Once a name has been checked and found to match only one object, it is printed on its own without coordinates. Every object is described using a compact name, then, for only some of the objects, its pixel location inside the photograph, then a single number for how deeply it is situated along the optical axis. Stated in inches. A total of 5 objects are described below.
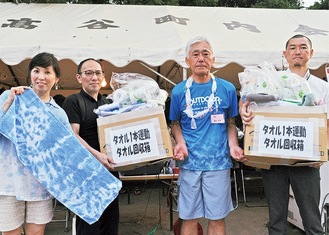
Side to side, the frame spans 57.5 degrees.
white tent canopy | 146.8
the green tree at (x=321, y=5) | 485.8
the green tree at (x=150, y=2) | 339.8
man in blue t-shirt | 85.6
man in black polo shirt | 88.0
